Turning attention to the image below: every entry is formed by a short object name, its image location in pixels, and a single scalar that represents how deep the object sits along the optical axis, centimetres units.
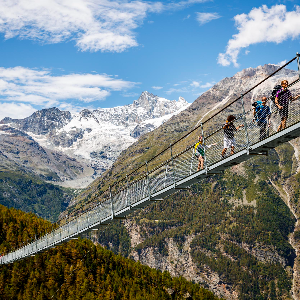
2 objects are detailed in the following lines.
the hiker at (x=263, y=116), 1622
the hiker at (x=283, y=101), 1497
